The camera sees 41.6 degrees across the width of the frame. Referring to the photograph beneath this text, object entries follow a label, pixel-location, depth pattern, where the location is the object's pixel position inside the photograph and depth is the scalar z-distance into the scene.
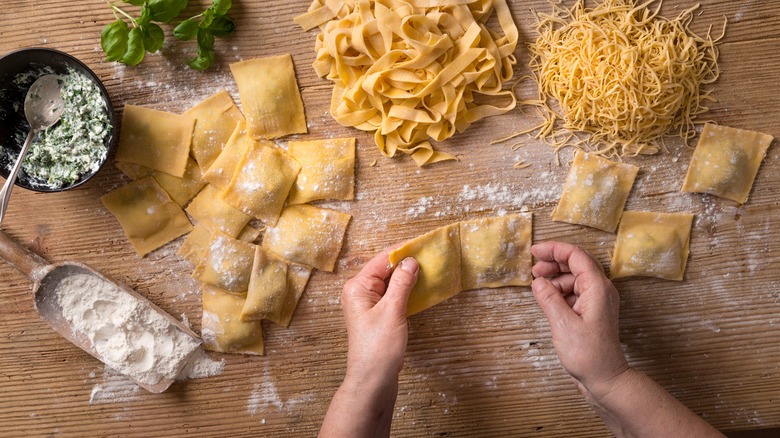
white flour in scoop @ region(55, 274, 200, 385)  1.01
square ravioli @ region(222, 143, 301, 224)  1.01
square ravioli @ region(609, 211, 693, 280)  1.01
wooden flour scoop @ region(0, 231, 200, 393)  1.01
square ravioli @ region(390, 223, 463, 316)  1.01
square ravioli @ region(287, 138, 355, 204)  1.01
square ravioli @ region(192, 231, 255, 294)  1.02
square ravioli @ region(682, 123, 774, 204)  1.00
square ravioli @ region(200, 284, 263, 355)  1.03
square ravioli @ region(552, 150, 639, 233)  1.01
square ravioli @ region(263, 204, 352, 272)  1.02
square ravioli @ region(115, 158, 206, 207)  1.02
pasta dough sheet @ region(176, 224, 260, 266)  1.03
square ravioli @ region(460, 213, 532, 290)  1.01
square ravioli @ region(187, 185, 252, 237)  1.02
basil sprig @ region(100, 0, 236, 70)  0.97
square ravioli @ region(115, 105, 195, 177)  1.01
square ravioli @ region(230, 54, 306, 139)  1.01
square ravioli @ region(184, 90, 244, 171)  1.02
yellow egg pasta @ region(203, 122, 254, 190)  1.01
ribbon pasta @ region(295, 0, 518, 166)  0.99
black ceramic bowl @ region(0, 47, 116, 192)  0.97
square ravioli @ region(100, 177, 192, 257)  1.02
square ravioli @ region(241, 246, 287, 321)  1.02
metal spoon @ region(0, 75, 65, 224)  0.97
